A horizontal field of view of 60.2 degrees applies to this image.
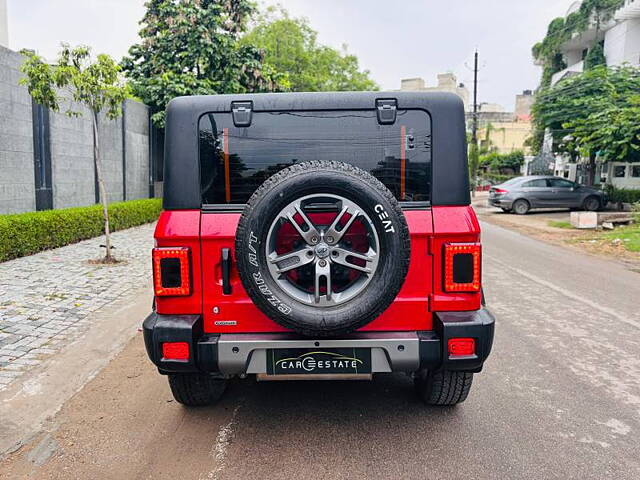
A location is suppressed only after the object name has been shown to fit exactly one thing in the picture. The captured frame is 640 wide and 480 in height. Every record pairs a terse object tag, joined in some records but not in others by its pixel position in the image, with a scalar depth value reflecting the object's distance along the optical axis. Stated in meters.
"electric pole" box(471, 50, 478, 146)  37.94
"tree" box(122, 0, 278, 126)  19.55
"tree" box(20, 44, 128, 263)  9.06
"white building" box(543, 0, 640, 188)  25.03
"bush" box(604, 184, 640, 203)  22.19
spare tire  2.95
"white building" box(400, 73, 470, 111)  80.88
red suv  2.98
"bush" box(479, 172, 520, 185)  46.82
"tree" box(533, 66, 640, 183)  19.17
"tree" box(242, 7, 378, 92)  35.19
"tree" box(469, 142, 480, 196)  39.21
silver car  22.61
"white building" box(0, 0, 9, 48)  20.87
